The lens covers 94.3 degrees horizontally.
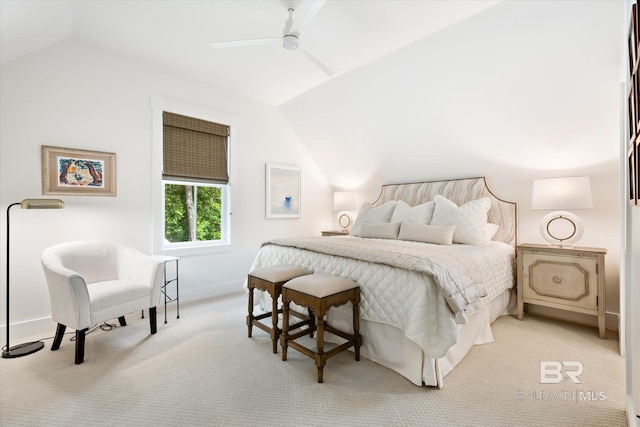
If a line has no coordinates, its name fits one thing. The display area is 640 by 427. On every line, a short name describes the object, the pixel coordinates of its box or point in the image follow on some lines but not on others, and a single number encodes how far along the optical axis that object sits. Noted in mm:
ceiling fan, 2107
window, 3512
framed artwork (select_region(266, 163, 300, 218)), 4453
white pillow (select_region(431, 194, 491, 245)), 3139
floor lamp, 2104
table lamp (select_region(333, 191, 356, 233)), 4883
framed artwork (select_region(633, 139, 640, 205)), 1073
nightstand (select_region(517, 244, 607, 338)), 2531
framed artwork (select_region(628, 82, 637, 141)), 1160
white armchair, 2092
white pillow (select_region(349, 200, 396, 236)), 3846
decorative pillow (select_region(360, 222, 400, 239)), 3427
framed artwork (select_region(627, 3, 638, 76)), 1122
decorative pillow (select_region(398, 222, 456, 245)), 3061
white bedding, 1796
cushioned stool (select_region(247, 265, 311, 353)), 2297
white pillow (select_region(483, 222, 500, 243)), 3306
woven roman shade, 3479
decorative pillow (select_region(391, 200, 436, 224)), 3498
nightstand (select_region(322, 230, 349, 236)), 4735
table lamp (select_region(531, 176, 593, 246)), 2682
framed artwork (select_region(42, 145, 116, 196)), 2682
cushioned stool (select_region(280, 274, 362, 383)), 1929
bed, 1830
